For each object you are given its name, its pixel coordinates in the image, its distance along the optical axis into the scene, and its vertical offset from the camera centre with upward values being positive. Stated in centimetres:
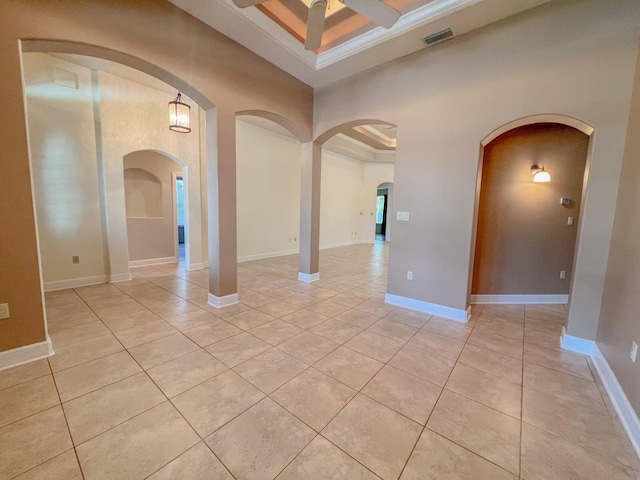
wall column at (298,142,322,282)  459 +4
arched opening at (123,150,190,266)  558 -1
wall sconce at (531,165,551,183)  344 +57
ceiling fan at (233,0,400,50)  201 +169
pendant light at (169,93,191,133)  378 +142
